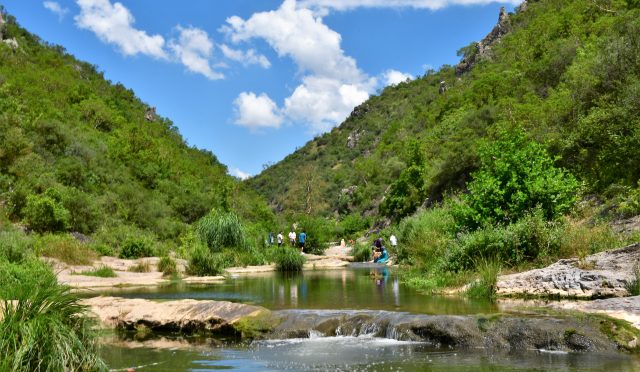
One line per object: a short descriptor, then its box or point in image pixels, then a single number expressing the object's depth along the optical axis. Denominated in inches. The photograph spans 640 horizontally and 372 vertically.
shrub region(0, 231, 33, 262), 840.4
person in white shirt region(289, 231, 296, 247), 1640.0
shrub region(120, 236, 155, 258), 1285.7
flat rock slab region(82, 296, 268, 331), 502.0
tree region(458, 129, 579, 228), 751.1
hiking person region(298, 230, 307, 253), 1672.2
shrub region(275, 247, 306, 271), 1291.8
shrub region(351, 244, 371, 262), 1658.5
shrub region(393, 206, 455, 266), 857.3
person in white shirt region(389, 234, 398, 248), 1451.8
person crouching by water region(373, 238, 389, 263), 1509.2
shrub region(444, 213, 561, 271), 687.1
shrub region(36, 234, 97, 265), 1031.6
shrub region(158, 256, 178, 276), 1018.7
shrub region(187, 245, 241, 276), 1037.8
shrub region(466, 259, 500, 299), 634.8
